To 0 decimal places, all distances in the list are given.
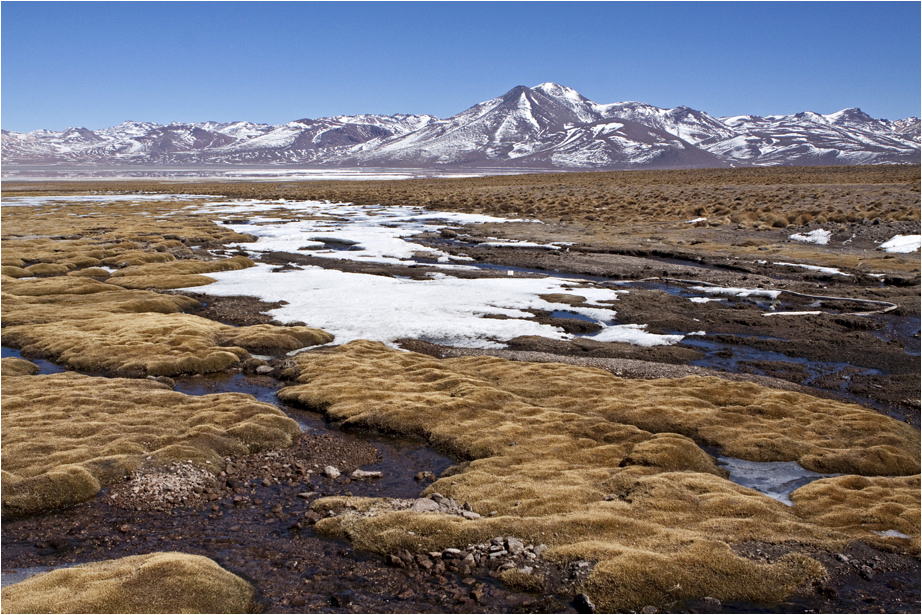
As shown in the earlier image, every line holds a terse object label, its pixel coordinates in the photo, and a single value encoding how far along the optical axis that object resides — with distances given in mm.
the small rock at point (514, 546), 10875
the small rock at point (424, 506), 12453
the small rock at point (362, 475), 14336
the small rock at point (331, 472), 14367
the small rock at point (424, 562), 10673
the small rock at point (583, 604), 9531
